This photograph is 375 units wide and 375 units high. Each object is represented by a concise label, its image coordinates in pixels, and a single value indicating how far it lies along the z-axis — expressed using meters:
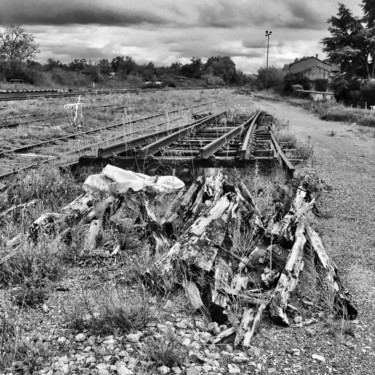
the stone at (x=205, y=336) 3.61
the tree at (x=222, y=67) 151.38
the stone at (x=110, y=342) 3.41
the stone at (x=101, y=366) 3.16
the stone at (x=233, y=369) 3.26
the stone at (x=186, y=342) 3.47
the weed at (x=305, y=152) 11.77
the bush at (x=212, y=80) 122.32
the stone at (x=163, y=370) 3.15
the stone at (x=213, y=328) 3.71
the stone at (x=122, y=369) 3.11
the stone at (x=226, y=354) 3.45
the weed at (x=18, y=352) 3.11
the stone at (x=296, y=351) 3.53
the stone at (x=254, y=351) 3.49
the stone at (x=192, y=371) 3.16
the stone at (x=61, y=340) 3.45
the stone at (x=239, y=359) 3.39
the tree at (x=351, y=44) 55.81
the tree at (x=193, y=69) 149.38
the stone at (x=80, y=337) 3.48
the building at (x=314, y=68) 84.44
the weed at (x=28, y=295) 4.01
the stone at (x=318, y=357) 3.45
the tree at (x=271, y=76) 93.88
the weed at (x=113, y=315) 3.60
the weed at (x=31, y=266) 4.35
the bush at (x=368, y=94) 45.94
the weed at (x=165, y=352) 3.23
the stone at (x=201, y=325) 3.77
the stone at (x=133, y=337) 3.48
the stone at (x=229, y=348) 3.52
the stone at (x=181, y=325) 3.74
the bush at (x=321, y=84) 65.38
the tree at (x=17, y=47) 71.19
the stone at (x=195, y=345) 3.48
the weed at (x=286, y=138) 13.89
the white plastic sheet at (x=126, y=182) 6.84
